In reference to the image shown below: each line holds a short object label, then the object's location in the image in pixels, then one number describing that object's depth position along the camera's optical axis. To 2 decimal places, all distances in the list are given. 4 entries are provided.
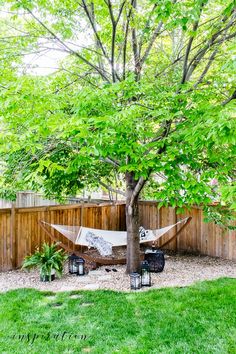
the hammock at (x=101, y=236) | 5.36
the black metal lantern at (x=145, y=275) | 4.37
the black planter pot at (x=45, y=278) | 4.65
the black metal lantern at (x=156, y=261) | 5.05
